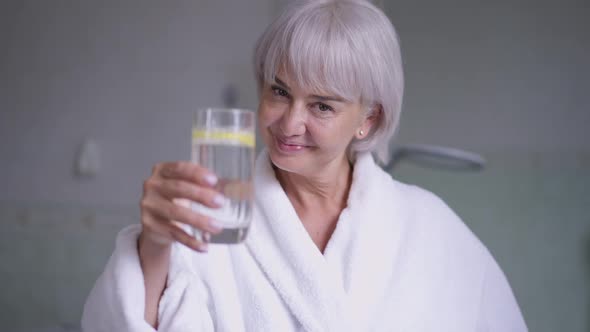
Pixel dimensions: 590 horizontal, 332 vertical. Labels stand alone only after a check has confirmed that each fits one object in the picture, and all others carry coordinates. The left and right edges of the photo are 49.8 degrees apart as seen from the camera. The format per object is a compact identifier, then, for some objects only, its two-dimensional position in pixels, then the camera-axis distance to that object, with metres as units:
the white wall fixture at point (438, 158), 1.78
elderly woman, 1.19
